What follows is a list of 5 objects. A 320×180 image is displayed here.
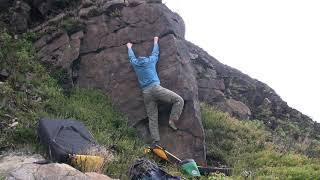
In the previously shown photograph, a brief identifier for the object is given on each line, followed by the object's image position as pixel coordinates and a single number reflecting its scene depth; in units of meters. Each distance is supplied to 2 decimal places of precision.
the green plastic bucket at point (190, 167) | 6.17
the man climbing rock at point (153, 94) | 7.20
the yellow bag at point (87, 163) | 5.01
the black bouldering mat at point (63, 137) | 5.31
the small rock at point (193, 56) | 10.17
